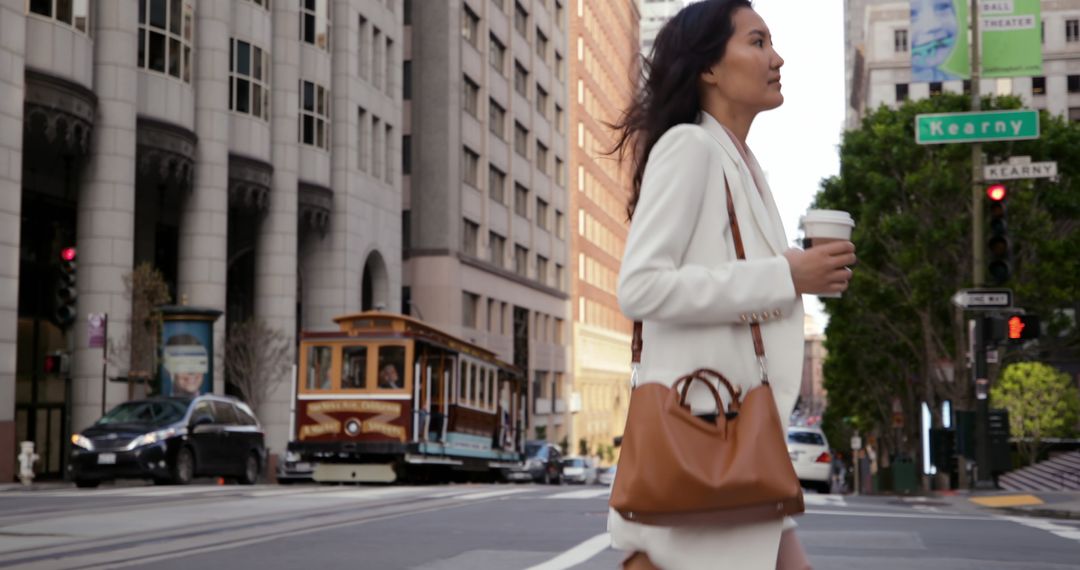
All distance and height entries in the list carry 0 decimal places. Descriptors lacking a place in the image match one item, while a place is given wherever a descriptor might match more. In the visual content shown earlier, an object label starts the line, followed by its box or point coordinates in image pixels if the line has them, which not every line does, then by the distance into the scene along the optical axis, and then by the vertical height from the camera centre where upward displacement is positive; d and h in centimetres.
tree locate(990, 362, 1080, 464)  3538 -22
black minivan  2239 -92
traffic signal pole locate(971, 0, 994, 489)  2091 +101
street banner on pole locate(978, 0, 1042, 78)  2112 +546
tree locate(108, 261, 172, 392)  3042 +141
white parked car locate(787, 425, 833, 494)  2755 -129
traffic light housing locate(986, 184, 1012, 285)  1859 +201
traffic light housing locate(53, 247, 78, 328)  2661 +197
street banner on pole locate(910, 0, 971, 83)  2231 +575
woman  264 +21
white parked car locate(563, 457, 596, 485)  5194 -305
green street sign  1909 +368
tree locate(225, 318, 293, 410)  3694 +80
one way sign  1959 +132
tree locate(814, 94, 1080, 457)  3394 +392
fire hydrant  2534 -136
